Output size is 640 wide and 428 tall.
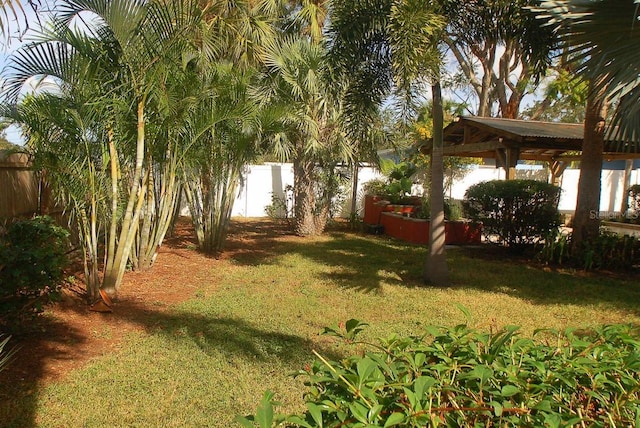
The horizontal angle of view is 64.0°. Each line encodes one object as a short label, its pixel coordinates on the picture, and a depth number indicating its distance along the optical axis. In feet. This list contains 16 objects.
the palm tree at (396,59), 20.75
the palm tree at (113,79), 19.76
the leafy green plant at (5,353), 14.39
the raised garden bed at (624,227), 46.96
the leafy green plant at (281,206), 50.50
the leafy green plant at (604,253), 29.66
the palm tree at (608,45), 14.49
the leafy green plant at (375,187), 55.21
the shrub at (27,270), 14.60
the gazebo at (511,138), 34.53
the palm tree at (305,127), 36.76
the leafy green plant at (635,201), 48.47
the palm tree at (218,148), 24.93
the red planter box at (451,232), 41.19
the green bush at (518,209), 33.47
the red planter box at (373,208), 50.79
